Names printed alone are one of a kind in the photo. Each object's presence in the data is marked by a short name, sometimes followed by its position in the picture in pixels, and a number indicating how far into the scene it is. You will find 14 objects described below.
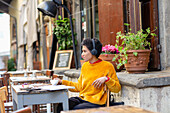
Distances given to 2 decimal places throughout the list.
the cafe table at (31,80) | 5.30
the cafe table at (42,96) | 2.87
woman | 3.11
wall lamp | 8.31
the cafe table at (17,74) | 8.12
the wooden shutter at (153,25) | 4.34
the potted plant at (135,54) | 3.69
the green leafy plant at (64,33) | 8.73
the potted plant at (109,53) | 4.55
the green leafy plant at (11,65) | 17.44
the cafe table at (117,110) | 1.89
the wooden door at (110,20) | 5.23
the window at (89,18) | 7.27
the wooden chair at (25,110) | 1.60
